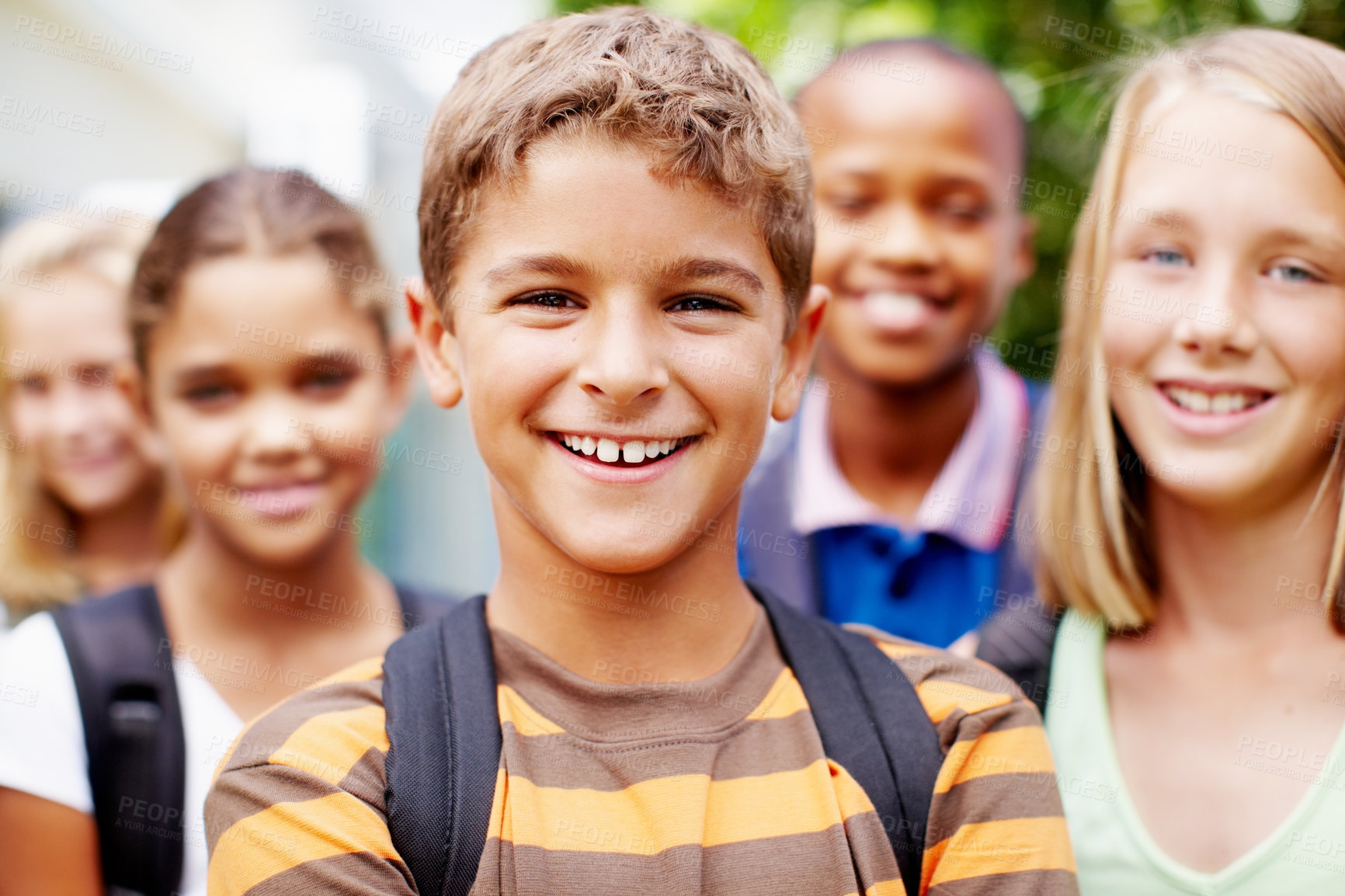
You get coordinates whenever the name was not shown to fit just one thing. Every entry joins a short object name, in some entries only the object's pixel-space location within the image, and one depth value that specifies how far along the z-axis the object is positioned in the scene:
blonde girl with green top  1.18
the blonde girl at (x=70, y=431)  1.43
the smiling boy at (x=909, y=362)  1.38
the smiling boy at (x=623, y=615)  1.07
